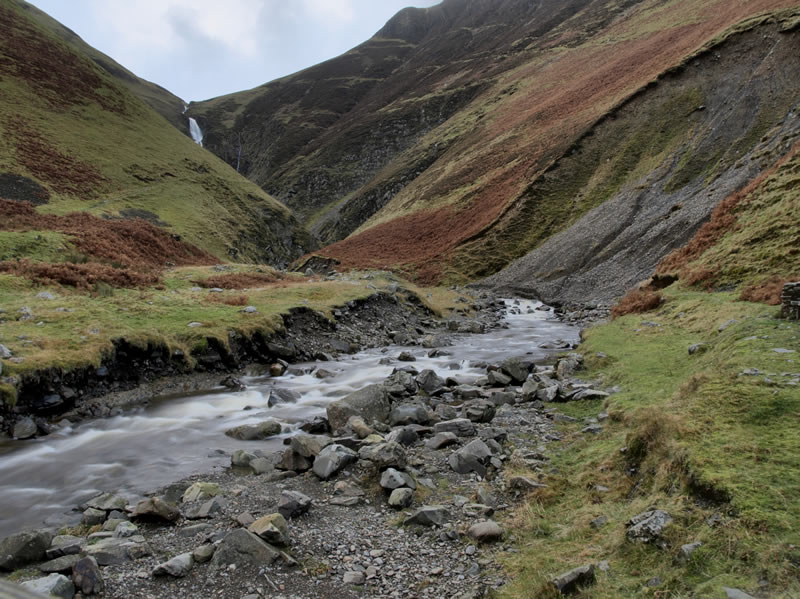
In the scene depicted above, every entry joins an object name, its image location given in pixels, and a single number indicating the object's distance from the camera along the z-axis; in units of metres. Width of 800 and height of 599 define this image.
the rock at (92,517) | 8.07
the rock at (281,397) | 15.48
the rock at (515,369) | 15.66
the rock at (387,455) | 8.59
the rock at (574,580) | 4.79
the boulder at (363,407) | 12.16
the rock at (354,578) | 5.74
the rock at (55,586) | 5.63
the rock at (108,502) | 8.44
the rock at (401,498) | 7.56
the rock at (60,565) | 6.23
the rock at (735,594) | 3.93
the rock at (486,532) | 6.34
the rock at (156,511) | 7.70
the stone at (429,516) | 6.84
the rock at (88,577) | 5.79
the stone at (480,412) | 11.48
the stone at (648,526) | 5.11
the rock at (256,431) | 12.49
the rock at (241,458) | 10.46
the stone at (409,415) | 11.94
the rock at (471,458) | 8.65
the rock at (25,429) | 12.08
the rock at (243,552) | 6.09
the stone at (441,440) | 9.99
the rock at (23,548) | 6.52
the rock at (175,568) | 6.00
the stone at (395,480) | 7.97
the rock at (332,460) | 8.84
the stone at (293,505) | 7.34
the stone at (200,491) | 8.56
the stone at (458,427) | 10.57
